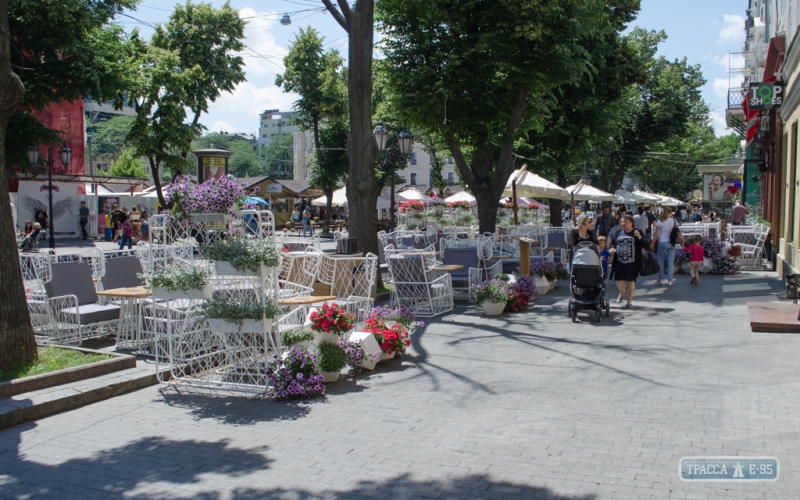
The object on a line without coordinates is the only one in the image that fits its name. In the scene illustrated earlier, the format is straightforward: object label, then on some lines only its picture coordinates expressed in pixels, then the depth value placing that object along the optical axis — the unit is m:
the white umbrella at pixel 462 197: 34.00
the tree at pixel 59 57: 21.86
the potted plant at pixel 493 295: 11.80
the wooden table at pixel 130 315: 8.41
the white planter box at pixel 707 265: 18.17
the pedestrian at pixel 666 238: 15.73
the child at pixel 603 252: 12.80
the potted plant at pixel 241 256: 6.49
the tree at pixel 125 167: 72.85
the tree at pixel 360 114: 12.88
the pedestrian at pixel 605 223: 17.12
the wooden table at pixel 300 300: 7.30
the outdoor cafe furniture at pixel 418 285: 12.02
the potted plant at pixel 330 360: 7.21
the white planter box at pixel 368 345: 7.75
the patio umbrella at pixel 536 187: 22.27
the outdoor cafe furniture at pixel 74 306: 8.82
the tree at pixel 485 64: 17.78
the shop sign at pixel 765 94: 17.52
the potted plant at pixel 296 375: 6.67
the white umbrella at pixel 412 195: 38.93
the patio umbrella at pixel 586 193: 26.86
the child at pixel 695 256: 15.91
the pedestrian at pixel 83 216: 36.50
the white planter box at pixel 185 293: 6.85
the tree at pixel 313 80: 42.56
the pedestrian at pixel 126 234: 25.03
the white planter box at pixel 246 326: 6.65
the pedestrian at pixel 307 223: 40.73
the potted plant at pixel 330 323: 7.37
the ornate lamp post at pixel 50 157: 21.88
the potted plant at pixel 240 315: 6.61
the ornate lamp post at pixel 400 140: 18.67
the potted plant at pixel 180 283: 6.78
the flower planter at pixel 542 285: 14.80
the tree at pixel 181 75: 30.94
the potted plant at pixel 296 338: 7.34
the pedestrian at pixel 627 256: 11.91
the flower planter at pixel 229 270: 6.58
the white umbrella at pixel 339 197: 36.59
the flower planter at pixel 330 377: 7.28
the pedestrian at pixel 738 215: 21.74
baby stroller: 10.88
